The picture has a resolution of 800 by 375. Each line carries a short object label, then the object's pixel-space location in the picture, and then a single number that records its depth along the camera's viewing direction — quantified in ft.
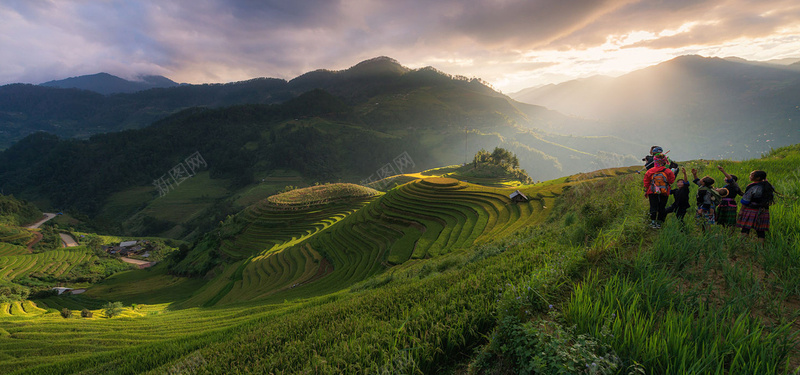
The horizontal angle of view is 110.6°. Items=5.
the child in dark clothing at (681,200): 19.11
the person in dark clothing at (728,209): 17.29
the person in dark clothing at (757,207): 14.92
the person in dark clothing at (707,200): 18.67
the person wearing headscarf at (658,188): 19.48
